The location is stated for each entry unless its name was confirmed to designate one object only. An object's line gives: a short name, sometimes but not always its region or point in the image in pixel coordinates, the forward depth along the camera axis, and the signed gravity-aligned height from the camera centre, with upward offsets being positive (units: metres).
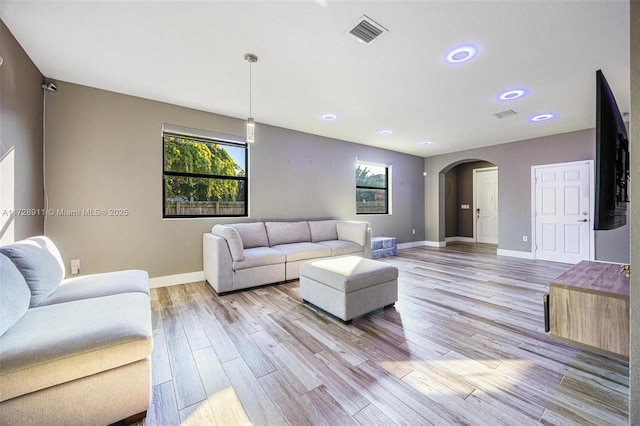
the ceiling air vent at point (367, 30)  2.00 +1.45
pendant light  2.70 +0.85
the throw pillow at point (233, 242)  3.23 -0.36
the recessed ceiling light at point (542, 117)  3.99 +1.46
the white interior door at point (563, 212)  4.71 -0.02
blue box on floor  5.45 -0.75
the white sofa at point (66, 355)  1.07 -0.62
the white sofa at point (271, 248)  3.23 -0.52
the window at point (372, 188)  5.99 +0.57
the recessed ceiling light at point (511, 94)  3.17 +1.46
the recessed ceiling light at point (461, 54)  2.32 +1.44
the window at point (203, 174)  3.66 +0.59
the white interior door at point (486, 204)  7.54 +0.21
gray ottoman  2.36 -0.71
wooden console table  1.64 -0.67
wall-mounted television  1.53 +0.32
